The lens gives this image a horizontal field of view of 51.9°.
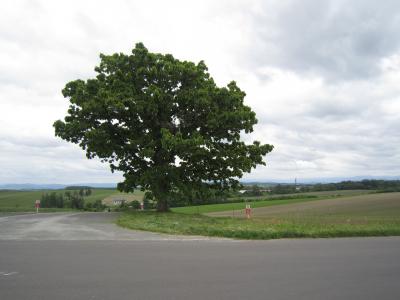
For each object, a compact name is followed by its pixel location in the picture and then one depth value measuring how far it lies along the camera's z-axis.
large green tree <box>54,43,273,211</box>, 23.73
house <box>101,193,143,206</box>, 74.80
